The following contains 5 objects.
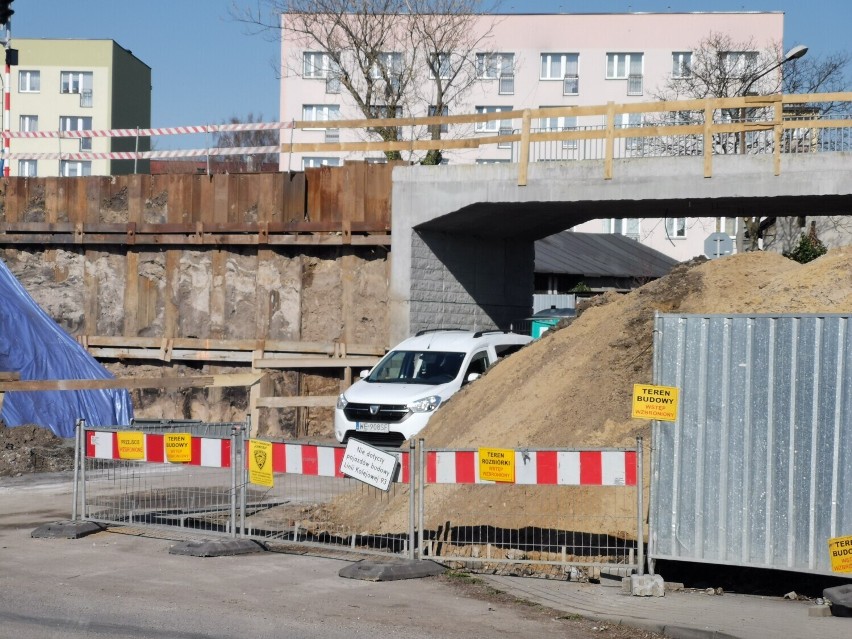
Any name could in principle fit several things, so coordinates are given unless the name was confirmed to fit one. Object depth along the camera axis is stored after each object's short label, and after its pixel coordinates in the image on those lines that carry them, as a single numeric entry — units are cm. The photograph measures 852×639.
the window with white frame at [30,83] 6944
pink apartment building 5841
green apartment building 6862
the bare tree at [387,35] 3634
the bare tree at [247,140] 7819
